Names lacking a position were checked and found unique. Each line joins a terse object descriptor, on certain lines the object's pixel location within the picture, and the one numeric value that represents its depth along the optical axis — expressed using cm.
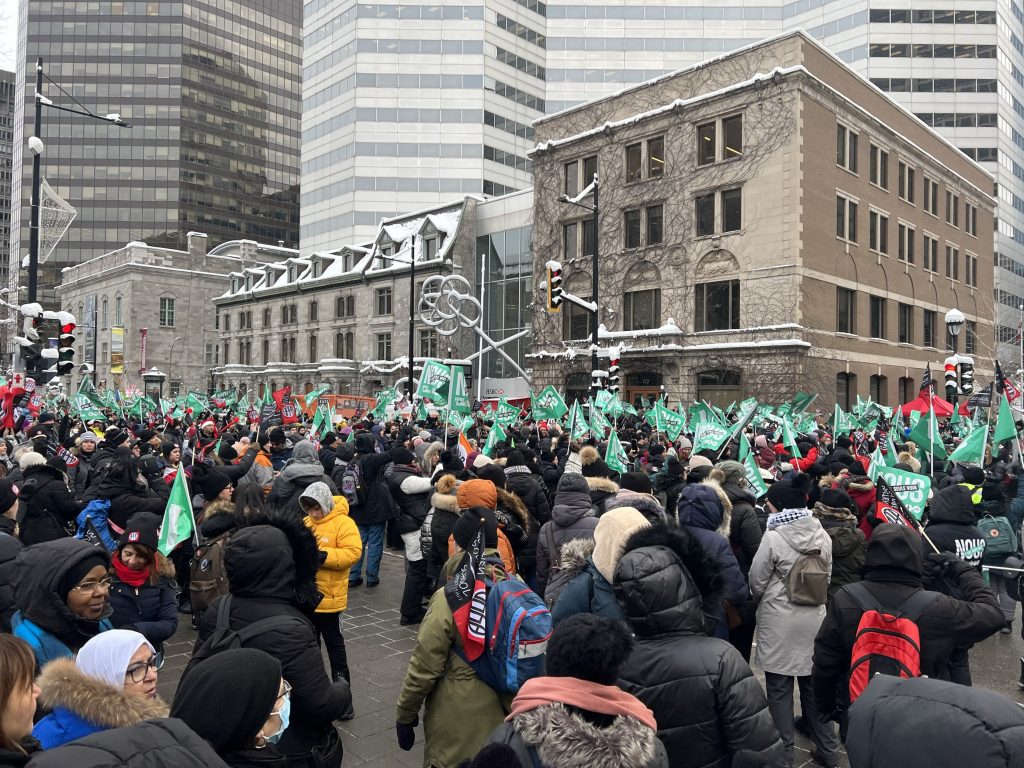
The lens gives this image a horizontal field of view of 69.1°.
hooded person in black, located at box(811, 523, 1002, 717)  382
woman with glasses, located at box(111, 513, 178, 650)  480
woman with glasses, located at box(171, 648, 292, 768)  221
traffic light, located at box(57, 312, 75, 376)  1530
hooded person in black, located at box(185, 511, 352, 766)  342
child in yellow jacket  585
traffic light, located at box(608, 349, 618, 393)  1906
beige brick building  3034
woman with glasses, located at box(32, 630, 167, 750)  229
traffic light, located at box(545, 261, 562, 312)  1786
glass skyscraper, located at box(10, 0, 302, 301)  9988
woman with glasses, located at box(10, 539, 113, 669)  348
